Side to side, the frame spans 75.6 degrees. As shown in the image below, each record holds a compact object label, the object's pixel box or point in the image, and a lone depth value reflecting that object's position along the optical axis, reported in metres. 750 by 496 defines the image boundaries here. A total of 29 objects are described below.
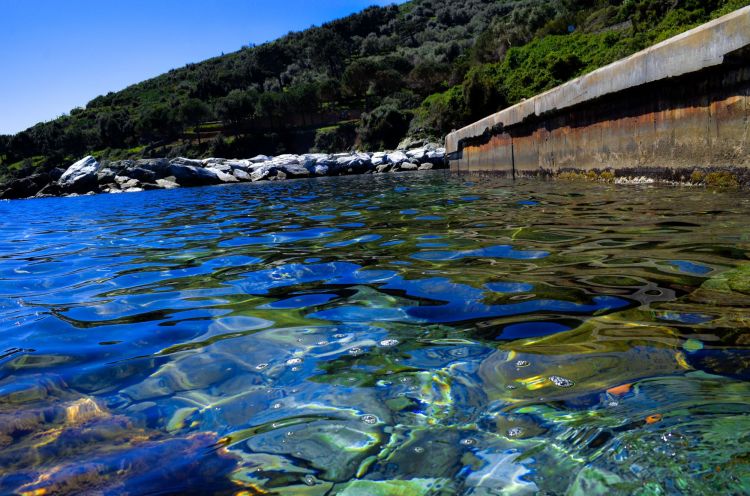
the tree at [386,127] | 38.81
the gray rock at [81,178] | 28.28
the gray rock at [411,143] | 32.53
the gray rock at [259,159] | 32.88
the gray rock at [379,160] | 27.22
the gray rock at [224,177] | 27.11
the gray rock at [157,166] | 28.20
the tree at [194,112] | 53.78
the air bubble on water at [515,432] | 1.11
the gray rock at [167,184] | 26.31
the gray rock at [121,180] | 28.25
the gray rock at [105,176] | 28.77
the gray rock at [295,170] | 27.08
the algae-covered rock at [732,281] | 1.85
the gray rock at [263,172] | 27.11
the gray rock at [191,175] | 26.98
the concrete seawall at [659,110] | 3.96
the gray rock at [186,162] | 28.74
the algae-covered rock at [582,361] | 1.30
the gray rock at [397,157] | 25.56
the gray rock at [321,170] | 27.67
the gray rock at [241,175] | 27.69
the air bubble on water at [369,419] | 1.23
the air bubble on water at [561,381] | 1.31
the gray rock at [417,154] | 24.84
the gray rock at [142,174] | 28.14
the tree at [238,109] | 55.25
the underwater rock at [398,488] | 0.96
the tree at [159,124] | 56.34
